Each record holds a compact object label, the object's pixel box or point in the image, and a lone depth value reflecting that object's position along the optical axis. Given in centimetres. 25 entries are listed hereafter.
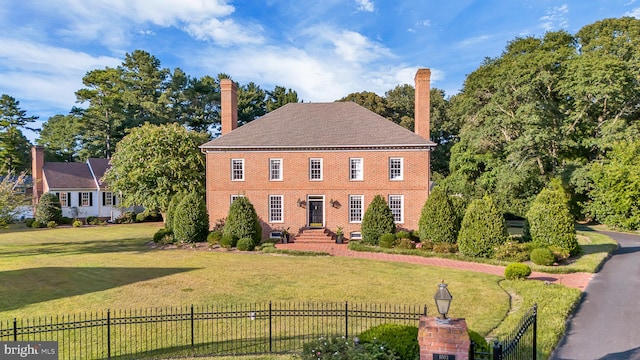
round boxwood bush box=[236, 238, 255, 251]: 2147
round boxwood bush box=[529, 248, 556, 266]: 1631
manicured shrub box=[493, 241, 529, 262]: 1764
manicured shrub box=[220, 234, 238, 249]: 2186
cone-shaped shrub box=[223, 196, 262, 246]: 2238
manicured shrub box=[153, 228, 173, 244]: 2394
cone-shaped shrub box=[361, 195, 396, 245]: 2269
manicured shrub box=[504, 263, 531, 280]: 1440
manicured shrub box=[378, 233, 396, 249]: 2159
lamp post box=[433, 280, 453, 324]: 548
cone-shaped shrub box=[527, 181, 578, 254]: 1795
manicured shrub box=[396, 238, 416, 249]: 2114
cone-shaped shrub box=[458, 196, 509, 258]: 1831
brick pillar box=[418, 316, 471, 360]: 542
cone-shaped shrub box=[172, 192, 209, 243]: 2336
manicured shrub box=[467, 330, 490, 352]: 603
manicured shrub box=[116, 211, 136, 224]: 3872
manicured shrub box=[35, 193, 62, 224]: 3556
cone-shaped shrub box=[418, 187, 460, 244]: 2092
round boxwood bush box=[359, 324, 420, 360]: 607
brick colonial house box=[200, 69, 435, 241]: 2480
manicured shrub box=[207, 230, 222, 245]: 2264
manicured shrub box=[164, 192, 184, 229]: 2592
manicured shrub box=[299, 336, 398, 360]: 580
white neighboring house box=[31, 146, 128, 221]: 3958
